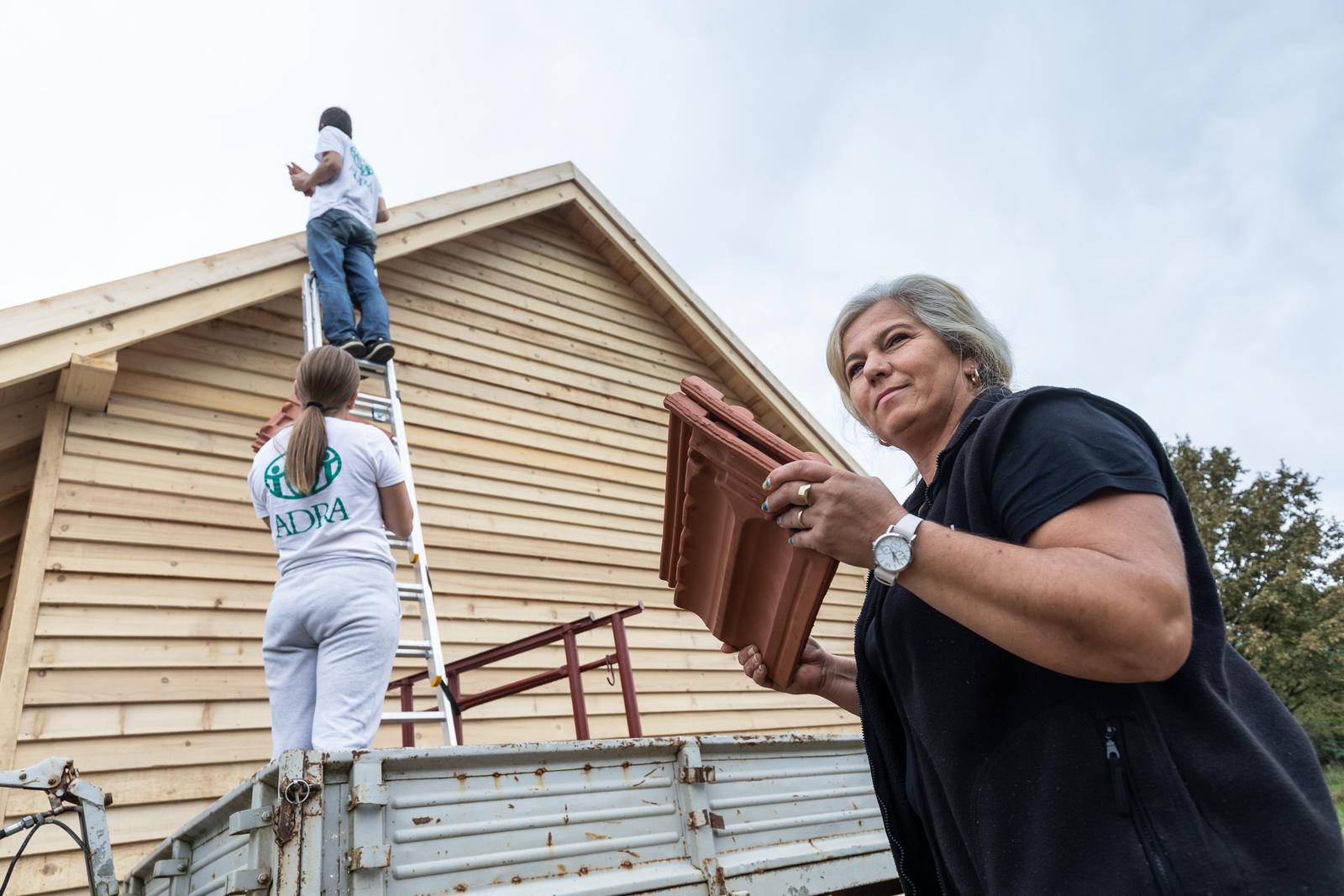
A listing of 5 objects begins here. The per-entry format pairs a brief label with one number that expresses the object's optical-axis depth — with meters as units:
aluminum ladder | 3.47
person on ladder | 5.09
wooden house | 4.22
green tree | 25.94
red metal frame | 4.15
